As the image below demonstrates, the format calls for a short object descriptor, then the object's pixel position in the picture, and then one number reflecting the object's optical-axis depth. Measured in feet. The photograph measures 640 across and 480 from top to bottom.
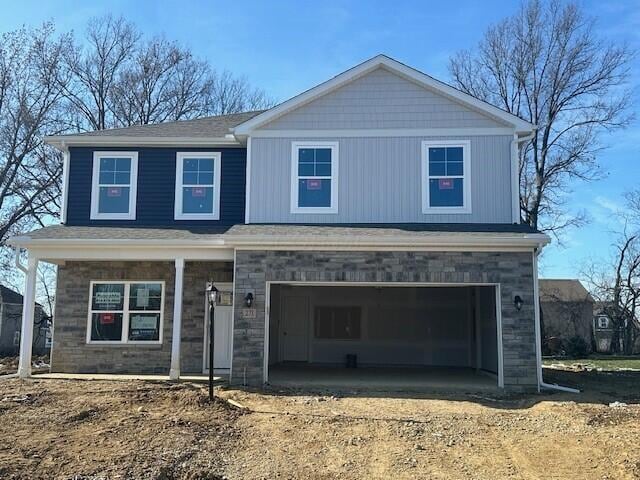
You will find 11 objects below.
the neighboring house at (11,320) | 87.92
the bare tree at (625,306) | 95.25
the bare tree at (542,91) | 82.33
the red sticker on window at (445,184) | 45.14
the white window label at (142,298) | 48.98
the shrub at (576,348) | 81.97
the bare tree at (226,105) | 108.47
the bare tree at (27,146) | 84.99
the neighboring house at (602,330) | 99.58
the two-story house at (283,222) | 40.88
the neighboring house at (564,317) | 100.90
